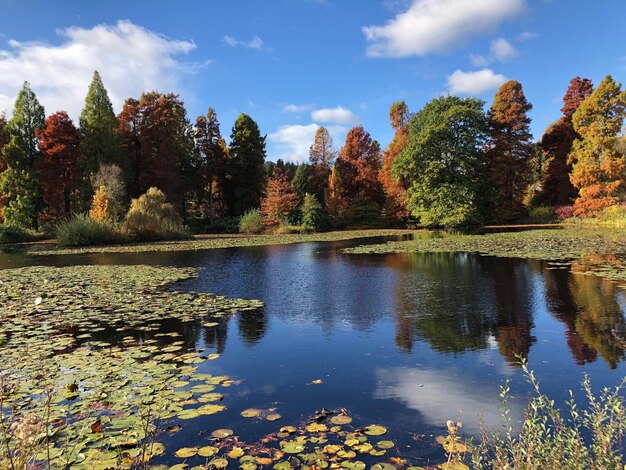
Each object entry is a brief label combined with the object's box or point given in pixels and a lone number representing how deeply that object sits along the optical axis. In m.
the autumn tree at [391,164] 40.38
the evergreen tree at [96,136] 34.78
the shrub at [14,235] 30.29
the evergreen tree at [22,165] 33.97
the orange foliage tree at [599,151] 29.22
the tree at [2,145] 35.90
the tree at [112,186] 30.74
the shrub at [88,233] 26.58
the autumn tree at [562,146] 35.31
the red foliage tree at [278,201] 38.31
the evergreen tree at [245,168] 43.38
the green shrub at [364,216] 40.22
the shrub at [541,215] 34.22
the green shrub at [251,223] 36.91
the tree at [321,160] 47.28
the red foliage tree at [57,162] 34.66
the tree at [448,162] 32.88
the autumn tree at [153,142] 38.31
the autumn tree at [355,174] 42.16
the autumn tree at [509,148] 34.75
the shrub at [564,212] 32.66
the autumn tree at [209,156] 43.07
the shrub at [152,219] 28.56
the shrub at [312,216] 36.81
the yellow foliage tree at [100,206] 29.17
